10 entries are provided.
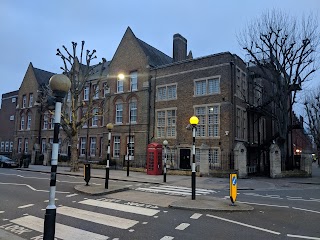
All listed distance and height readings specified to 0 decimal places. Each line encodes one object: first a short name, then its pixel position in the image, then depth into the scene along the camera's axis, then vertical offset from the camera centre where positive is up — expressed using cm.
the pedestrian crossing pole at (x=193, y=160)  1043 -49
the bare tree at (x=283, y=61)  2289 +804
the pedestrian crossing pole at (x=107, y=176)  1277 -142
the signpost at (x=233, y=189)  928 -140
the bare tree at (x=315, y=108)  3484 +607
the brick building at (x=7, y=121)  4881 +460
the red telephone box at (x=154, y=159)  2269 -96
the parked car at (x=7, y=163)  2901 -197
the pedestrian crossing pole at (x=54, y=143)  468 +6
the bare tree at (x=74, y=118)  2380 +266
